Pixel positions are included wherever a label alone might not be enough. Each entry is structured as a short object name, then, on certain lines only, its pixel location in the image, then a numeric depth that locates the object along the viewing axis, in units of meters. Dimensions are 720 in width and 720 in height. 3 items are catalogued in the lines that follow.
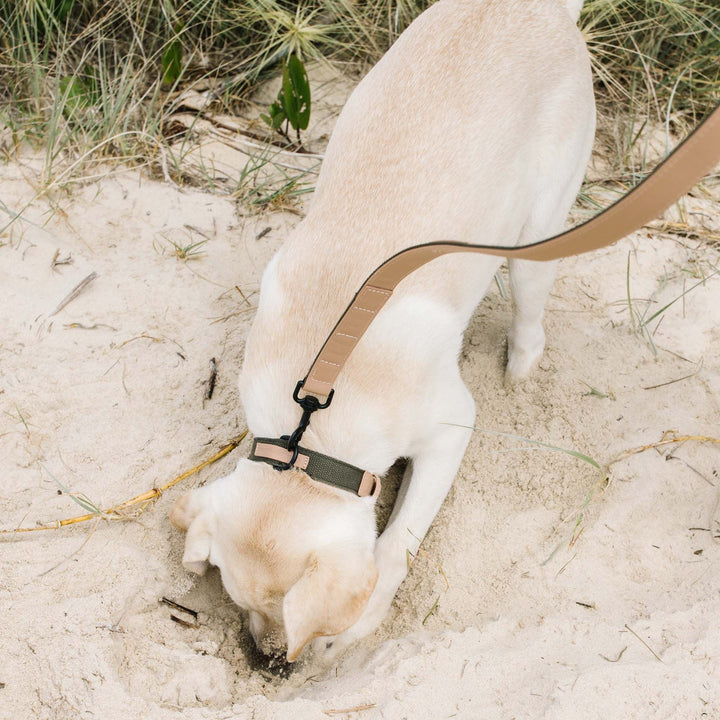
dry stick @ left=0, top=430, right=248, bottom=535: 2.72
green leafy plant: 3.87
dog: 2.19
